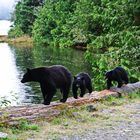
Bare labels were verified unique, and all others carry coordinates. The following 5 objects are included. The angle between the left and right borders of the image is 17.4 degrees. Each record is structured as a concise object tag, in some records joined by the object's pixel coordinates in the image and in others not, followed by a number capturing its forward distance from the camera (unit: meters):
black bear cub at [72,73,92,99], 12.06
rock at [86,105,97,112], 10.10
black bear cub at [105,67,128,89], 12.46
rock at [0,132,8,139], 7.68
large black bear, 9.91
